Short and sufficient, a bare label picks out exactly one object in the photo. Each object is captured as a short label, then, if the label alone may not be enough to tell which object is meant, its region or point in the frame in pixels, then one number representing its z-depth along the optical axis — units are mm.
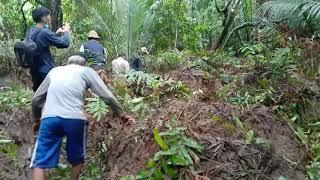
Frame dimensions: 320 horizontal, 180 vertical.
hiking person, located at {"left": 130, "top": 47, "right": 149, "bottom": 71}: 5060
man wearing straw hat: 4125
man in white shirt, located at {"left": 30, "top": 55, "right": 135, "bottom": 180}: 2135
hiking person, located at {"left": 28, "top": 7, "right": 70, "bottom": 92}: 3029
